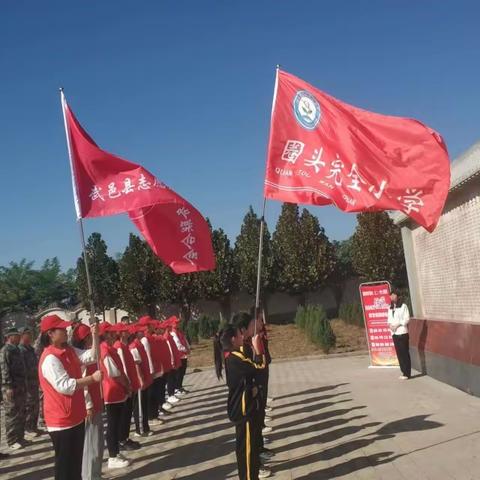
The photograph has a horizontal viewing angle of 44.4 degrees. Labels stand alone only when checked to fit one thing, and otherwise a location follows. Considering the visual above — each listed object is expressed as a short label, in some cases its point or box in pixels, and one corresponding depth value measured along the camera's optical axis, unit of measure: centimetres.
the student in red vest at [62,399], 514
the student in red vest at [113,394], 732
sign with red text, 1410
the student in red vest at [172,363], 1234
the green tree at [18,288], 5566
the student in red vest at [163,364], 1085
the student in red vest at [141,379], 891
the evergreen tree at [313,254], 3234
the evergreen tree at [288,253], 3231
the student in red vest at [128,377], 776
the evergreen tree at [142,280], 3281
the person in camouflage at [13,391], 918
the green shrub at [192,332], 2622
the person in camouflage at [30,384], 995
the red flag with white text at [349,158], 580
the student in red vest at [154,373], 1008
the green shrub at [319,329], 2020
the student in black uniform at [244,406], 535
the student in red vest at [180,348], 1319
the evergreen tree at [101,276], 3956
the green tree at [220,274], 3219
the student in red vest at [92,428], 598
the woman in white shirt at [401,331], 1205
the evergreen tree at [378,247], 2728
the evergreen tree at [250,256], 3250
